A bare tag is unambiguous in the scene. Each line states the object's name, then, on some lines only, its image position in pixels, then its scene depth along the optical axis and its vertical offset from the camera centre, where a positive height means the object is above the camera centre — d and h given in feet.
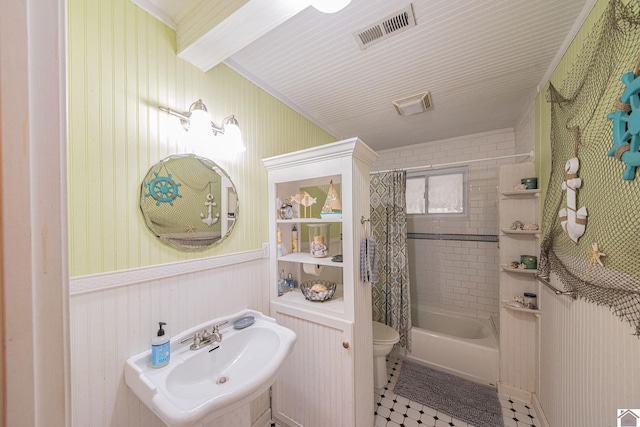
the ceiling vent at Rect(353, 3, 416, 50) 3.72 +3.29
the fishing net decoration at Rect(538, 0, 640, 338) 2.72 +0.53
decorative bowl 5.06 -1.78
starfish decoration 3.17 -0.67
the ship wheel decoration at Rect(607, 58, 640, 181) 2.50 +0.98
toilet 6.11 -3.77
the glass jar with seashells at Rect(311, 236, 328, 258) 5.22 -0.81
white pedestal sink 2.66 -2.30
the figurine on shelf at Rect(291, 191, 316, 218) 5.78 +0.39
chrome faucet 3.80 -2.16
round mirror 3.57 +0.25
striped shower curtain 7.54 -1.43
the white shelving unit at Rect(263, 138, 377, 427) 4.41 -2.30
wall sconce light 3.77 +1.64
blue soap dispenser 3.32 -2.02
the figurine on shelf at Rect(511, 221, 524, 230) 5.92 -0.40
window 8.95 +0.82
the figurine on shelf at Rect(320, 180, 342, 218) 4.97 +0.19
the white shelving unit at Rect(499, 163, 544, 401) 5.81 -2.03
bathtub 6.42 -4.35
